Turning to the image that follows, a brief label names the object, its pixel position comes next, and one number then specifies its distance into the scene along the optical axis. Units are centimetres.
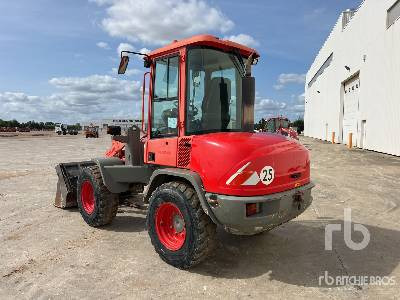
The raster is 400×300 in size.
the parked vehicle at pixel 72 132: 7550
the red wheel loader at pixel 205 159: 418
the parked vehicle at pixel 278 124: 2603
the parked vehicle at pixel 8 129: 8162
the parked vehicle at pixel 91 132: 5628
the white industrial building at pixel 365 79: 1986
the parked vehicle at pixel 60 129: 7352
